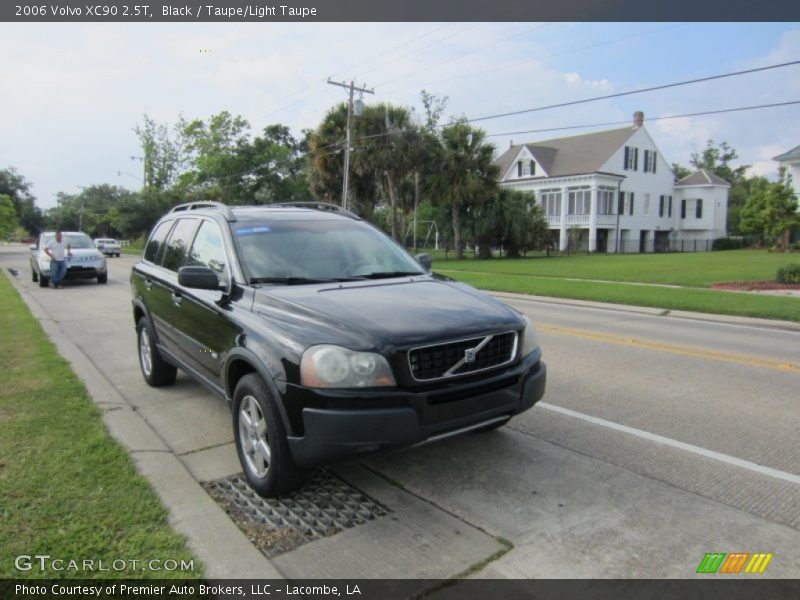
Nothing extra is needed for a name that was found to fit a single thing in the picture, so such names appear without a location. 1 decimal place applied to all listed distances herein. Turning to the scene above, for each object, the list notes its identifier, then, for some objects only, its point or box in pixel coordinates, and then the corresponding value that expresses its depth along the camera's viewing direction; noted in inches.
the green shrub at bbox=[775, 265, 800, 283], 720.3
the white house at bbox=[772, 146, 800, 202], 1556.3
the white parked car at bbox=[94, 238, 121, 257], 1674.5
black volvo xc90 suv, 126.9
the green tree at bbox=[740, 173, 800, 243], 1320.4
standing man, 666.2
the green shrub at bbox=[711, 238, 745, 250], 2129.7
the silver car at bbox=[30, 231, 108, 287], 712.4
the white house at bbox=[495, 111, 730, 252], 1887.3
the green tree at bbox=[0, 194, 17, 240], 1892.6
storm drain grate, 127.6
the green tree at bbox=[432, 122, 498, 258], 1424.7
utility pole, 1296.8
